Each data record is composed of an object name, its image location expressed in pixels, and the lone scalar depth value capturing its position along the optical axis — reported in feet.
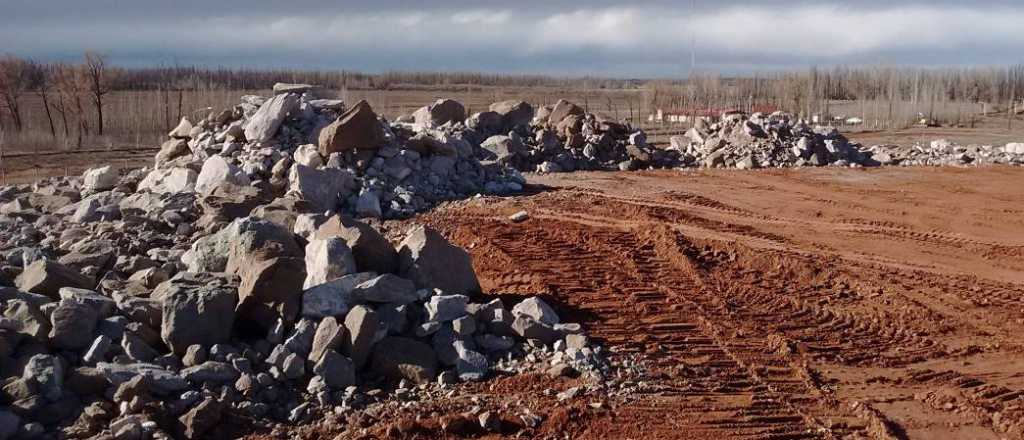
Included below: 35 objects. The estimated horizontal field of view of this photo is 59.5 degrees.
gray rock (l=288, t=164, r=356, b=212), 40.14
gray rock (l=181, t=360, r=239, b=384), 20.17
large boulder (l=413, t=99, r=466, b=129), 63.05
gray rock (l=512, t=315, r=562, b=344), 23.68
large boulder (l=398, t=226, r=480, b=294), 25.61
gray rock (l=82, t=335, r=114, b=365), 20.26
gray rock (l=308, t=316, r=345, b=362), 21.53
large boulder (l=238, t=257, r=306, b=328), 22.57
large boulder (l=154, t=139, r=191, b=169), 48.85
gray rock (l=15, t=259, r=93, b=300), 23.06
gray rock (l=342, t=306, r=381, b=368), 21.77
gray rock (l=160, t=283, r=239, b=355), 21.21
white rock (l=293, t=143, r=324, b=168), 44.04
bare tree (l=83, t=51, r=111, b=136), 108.37
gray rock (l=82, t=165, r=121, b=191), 43.78
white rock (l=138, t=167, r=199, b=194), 40.81
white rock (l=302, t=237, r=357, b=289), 23.94
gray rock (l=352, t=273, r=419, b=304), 23.26
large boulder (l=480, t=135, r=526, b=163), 60.39
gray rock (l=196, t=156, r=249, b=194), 39.47
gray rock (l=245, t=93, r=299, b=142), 45.75
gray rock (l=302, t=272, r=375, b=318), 22.67
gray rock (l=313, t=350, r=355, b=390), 21.07
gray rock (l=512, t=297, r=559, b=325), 24.41
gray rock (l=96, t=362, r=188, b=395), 19.48
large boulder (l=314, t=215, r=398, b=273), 25.40
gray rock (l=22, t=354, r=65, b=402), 18.93
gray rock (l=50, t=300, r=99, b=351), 20.57
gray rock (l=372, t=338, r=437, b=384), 21.84
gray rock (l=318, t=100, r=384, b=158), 44.19
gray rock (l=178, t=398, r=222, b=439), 18.69
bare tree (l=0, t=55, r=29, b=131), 108.41
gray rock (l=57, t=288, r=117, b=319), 21.64
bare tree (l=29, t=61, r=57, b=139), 137.29
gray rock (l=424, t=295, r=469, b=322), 23.41
